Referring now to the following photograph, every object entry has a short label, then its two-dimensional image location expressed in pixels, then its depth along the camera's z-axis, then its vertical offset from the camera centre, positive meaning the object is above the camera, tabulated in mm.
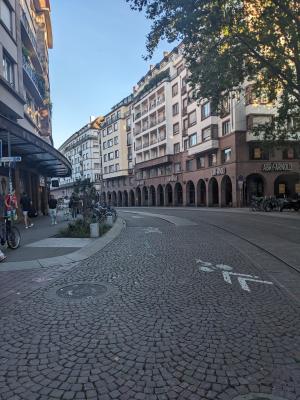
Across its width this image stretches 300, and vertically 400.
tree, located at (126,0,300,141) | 13338 +6879
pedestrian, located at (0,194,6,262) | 8508 -769
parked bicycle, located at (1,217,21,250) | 10008 -1182
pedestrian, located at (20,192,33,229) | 16119 -474
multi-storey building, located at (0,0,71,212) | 17375 +6757
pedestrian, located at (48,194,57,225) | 19012 -800
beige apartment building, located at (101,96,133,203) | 72188 +10345
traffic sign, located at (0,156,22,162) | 11070 +1230
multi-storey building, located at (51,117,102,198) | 91625 +11691
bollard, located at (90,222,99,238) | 13258 -1478
